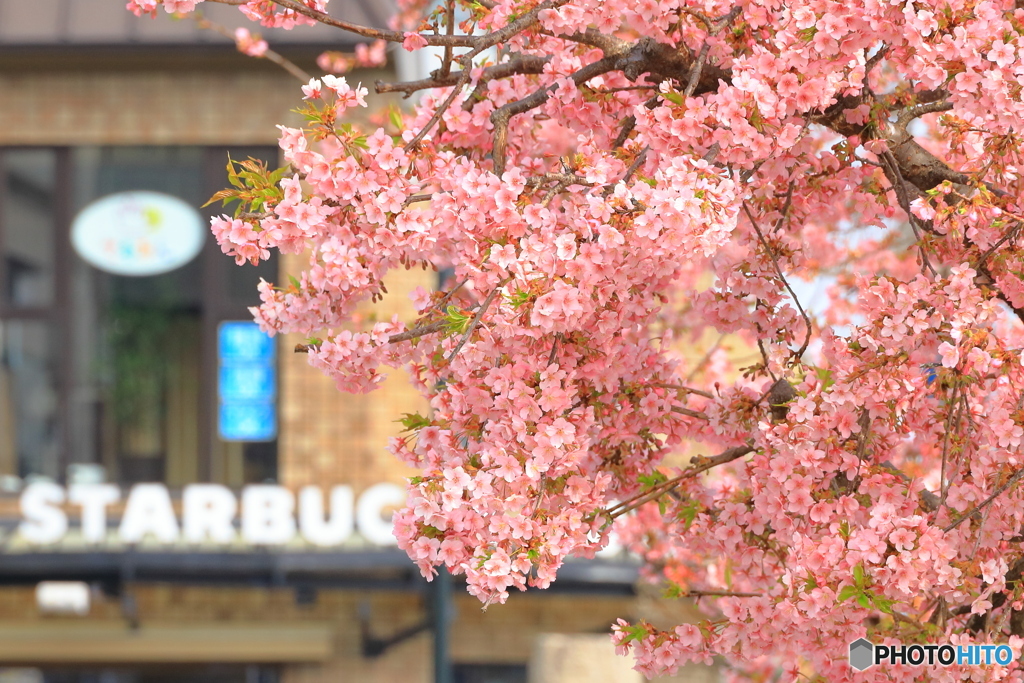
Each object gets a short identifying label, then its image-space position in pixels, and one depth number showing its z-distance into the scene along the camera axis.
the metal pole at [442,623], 19.22
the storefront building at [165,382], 23.91
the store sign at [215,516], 22.83
